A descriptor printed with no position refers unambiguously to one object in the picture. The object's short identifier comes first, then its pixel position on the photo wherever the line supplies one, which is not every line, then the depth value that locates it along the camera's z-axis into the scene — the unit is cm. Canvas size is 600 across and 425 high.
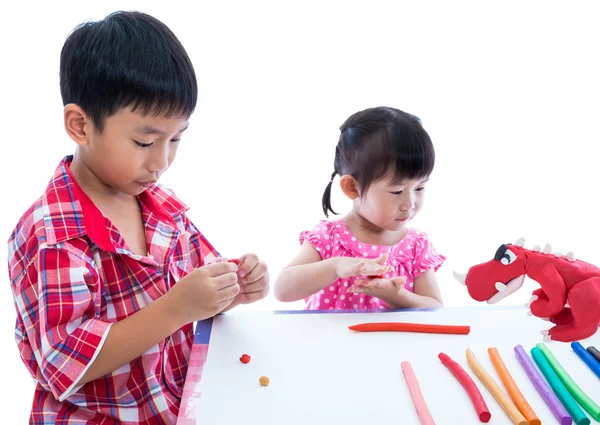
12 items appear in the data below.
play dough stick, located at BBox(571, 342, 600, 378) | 79
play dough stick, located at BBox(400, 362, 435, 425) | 68
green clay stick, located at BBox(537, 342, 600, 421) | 70
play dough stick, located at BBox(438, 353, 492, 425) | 68
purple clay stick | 68
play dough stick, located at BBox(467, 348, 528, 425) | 68
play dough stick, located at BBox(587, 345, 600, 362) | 82
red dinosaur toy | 65
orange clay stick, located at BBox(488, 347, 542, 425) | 68
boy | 75
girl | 105
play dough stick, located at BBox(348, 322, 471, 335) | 89
